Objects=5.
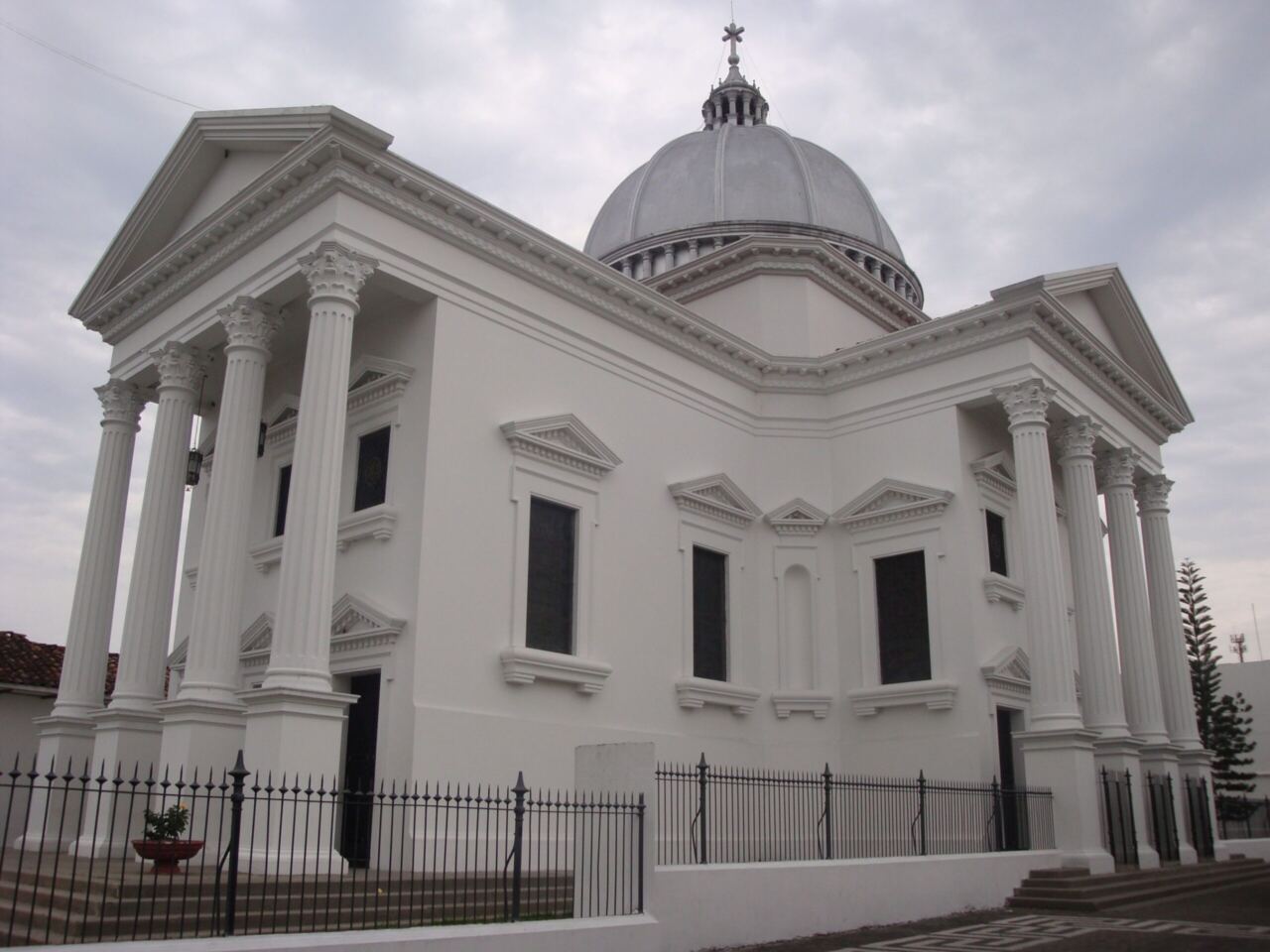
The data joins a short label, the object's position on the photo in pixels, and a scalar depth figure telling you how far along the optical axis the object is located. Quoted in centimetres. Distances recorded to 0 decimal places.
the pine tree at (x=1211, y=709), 3506
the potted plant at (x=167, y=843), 1084
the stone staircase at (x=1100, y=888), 1491
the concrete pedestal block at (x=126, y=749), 1544
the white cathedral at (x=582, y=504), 1475
